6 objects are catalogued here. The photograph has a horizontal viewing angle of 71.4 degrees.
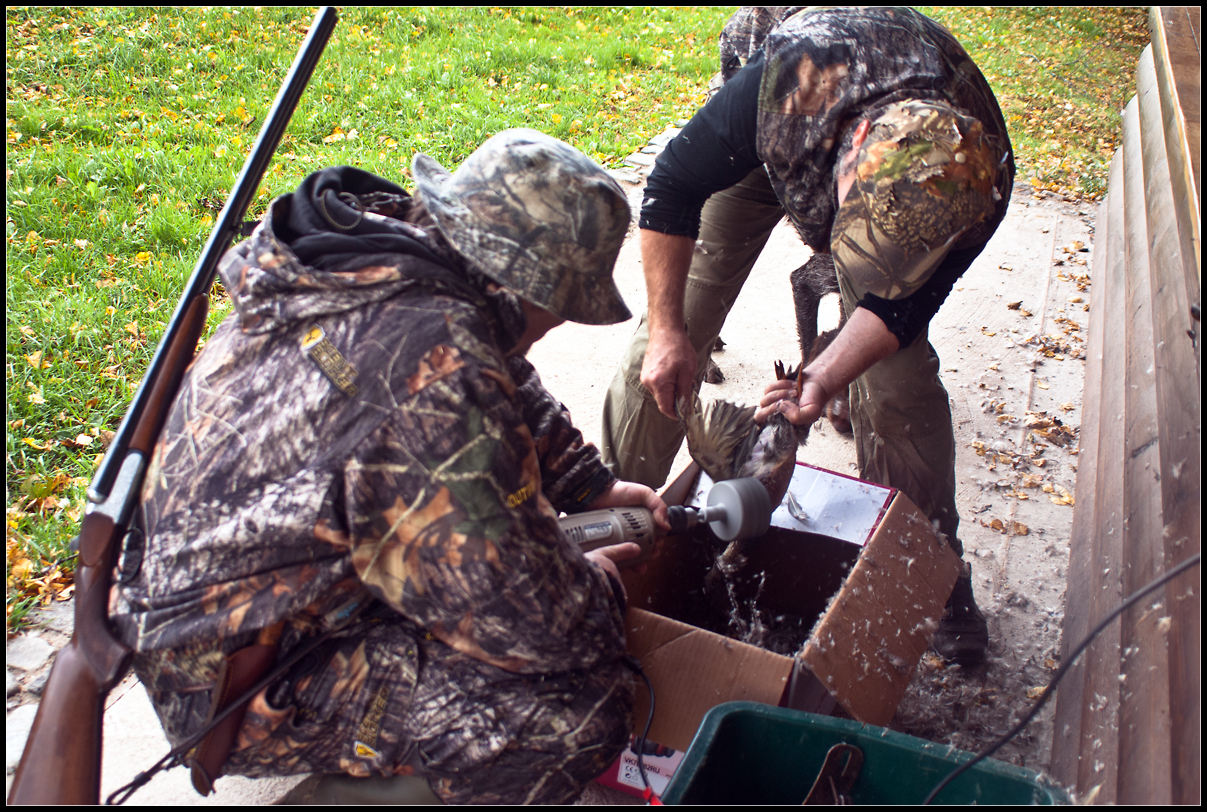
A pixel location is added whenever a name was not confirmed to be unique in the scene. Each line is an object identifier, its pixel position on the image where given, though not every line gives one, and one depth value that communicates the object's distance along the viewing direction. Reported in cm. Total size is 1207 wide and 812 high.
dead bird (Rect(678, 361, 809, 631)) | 274
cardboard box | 208
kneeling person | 160
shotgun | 156
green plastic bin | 171
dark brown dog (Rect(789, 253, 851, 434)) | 357
